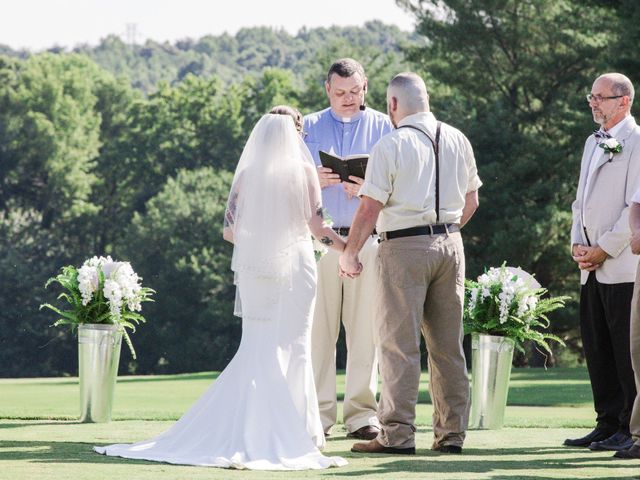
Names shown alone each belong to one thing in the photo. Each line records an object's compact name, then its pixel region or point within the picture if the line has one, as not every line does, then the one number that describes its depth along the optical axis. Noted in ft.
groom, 42.42
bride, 42.64
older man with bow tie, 46.06
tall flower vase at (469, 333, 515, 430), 55.01
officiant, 49.08
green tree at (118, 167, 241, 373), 282.66
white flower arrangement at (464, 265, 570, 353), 54.61
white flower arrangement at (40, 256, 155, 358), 56.89
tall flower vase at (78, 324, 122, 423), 56.36
